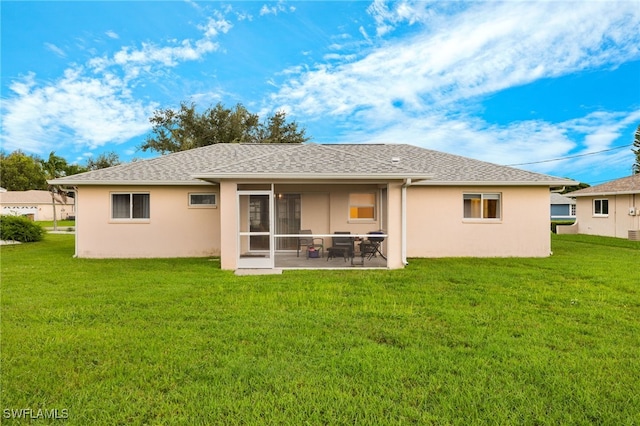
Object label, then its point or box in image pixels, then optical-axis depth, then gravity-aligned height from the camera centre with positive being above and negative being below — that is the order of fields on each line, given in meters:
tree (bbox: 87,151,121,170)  54.55 +9.03
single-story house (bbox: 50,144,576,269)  13.02 +0.16
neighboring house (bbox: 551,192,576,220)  45.31 +0.85
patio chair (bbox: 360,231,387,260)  11.41 -1.00
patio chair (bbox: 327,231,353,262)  11.58 -1.08
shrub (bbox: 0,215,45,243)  18.19 -0.61
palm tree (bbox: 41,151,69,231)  52.72 +8.00
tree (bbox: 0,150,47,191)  60.69 +8.04
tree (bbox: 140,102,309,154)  36.44 +9.47
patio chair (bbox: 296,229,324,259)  12.98 -1.03
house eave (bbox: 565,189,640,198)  19.41 +1.24
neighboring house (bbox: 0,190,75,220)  52.88 +2.42
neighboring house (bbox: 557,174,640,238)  19.72 +0.28
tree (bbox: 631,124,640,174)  42.88 +8.07
